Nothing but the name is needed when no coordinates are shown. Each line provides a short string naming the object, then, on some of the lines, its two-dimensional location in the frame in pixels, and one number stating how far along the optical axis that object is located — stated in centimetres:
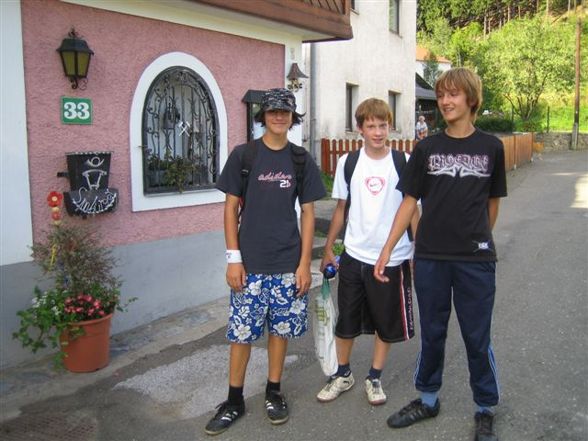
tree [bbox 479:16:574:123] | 3008
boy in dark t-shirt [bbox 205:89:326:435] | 334
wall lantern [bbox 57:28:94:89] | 446
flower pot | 427
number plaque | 456
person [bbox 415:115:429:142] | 2074
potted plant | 419
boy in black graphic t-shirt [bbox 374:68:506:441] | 305
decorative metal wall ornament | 456
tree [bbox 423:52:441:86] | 3781
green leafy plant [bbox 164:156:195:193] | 554
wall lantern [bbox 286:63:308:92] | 677
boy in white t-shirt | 347
